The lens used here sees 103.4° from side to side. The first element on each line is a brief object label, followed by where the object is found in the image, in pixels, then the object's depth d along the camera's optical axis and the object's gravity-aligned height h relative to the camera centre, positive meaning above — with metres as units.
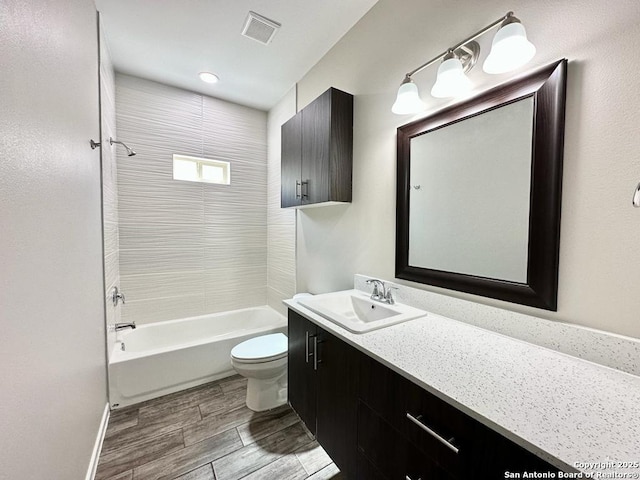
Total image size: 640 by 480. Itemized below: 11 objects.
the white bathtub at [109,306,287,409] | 1.92 -1.08
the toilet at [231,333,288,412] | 1.79 -1.00
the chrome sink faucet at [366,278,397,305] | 1.49 -0.37
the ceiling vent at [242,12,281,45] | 1.71 +1.44
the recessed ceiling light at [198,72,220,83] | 2.36 +1.47
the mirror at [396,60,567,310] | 0.93 +0.18
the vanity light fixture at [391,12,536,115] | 0.90 +0.70
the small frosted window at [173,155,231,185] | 2.71 +0.69
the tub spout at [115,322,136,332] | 2.05 -0.78
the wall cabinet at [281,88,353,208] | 1.73 +0.59
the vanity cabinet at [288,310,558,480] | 0.64 -0.65
